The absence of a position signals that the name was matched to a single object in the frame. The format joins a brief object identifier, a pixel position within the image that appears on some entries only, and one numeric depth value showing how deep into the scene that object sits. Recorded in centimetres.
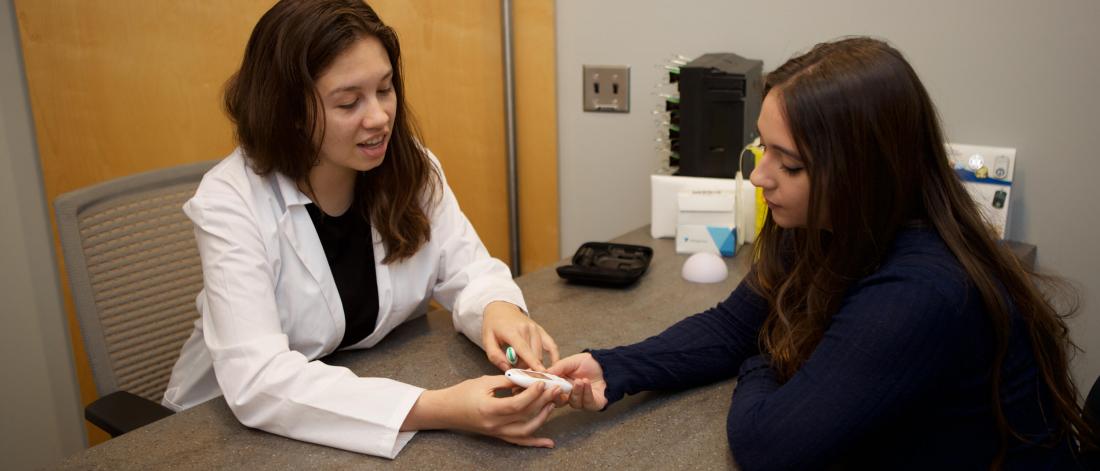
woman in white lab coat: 108
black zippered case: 163
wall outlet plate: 236
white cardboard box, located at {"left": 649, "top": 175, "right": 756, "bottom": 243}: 190
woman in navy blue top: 93
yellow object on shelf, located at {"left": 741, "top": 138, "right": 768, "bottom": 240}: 180
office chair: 141
